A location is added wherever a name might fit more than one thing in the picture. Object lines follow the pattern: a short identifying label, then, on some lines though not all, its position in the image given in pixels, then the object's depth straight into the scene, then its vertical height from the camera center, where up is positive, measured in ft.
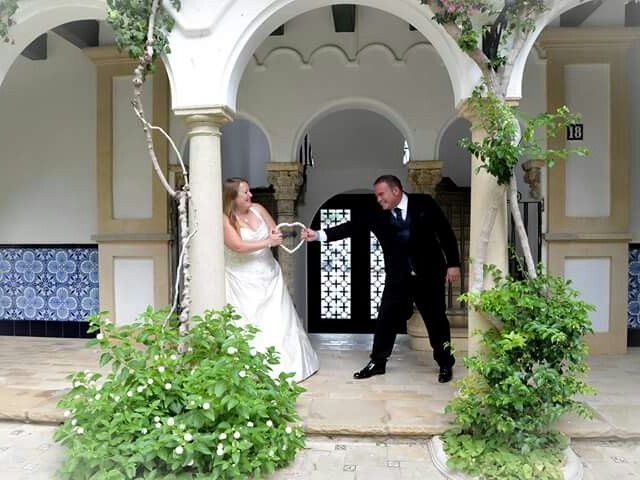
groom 12.93 -0.64
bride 13.32 -1.27
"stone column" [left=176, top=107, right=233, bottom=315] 11.31 +0.58
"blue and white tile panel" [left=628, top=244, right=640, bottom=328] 17.56 -1.66
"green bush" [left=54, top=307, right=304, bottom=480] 8.86 -3.26
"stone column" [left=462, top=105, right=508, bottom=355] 10.52 +0.05
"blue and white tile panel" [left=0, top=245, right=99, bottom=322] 19.44 -1.88
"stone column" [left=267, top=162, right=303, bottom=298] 17.80 +1.40
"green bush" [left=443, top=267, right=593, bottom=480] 9.13 -2.71
